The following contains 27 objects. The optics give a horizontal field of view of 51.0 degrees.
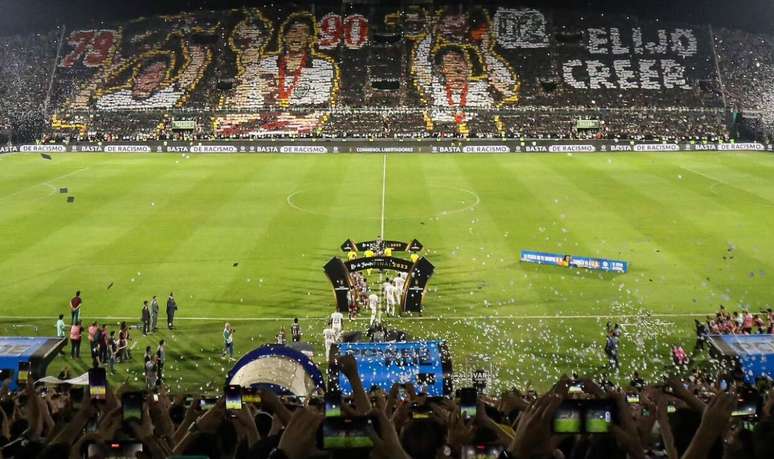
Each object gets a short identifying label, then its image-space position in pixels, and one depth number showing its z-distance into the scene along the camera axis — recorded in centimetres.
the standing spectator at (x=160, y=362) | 2209
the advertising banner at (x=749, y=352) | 1967
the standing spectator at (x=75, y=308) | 2598
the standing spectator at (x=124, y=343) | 2347
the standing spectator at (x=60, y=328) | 2458
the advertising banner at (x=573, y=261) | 3234
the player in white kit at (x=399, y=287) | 2819
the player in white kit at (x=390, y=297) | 2784
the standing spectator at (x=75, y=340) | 2388
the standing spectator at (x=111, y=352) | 2292
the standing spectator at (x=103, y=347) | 2319
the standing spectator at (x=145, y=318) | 2581
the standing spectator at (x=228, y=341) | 2353
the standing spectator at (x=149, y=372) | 2155
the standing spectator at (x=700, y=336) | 2384
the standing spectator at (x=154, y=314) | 2598
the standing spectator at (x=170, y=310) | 2628
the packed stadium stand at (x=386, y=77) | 8606
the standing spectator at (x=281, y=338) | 2402
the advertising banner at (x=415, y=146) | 7225
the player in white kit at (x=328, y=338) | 2386
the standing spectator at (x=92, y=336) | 2322
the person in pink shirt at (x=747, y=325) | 2438
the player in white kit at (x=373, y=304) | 2688
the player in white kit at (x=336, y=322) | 2457
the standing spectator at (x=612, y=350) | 2275
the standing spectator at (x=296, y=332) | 2427
